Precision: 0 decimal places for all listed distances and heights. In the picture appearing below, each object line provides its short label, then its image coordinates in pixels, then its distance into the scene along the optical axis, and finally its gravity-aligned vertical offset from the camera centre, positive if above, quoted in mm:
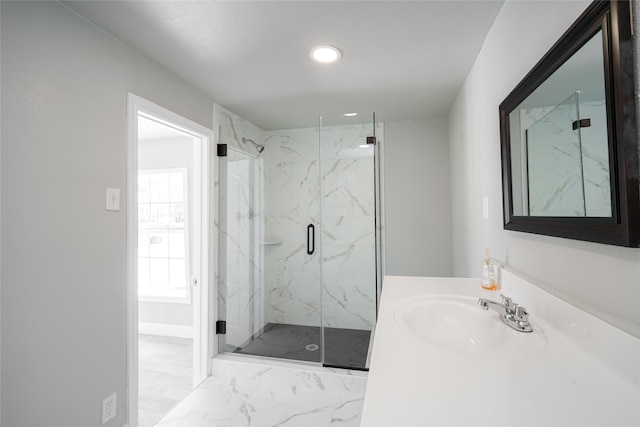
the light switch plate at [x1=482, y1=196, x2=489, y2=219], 1736 +67
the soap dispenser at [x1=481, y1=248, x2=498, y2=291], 1439 -283
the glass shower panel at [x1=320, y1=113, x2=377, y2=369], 2611 -92
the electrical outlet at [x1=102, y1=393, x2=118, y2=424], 1594 -1008
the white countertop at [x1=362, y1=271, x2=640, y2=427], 530 -351
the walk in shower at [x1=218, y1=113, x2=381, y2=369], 2623 -208
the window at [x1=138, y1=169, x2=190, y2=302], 3621 -164
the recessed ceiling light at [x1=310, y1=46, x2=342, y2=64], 1791 +1037
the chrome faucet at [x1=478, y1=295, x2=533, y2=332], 947 -325
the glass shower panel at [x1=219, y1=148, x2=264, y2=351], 2697 -269
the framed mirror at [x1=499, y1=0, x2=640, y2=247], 652 +232
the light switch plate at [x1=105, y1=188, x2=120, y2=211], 1608 +126
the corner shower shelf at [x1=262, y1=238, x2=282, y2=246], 3109 -219
